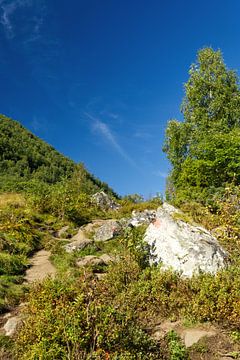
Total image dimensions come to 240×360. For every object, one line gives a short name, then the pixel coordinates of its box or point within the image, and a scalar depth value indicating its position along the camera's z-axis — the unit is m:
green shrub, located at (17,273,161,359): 6.21
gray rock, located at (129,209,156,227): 19.67
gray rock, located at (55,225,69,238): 19.51
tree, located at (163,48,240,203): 30.91
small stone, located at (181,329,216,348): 8.03
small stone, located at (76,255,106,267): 13.88
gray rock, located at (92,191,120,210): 28.22
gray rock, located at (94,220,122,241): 18.09
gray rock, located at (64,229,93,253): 16.47
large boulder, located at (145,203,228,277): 11.55
